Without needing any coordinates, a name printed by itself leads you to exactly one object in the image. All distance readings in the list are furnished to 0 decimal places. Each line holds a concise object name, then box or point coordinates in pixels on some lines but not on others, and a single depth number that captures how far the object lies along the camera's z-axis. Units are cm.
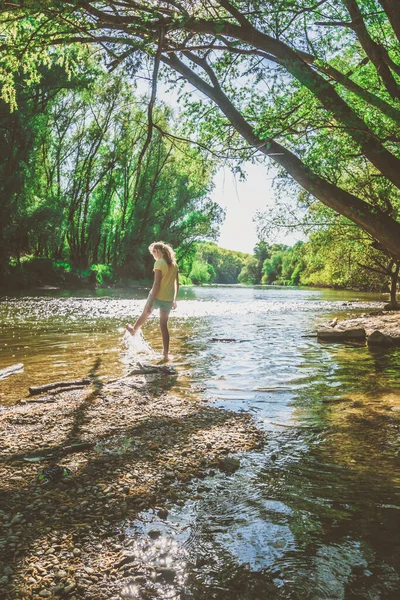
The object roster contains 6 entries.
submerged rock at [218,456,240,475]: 405
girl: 999
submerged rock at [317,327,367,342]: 1438
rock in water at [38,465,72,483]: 367
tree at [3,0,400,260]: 696
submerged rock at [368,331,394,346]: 1343
